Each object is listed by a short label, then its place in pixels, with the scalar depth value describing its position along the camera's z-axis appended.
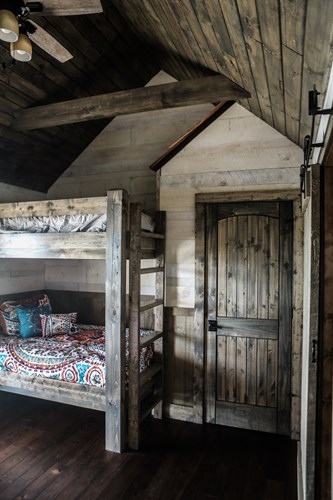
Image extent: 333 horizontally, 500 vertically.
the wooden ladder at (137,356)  2.73
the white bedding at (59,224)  2.75
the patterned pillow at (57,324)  3.66
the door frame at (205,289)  2.86
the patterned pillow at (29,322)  3.58
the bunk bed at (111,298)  2.62
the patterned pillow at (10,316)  3.67
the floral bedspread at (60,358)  2.80
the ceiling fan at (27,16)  1.64
